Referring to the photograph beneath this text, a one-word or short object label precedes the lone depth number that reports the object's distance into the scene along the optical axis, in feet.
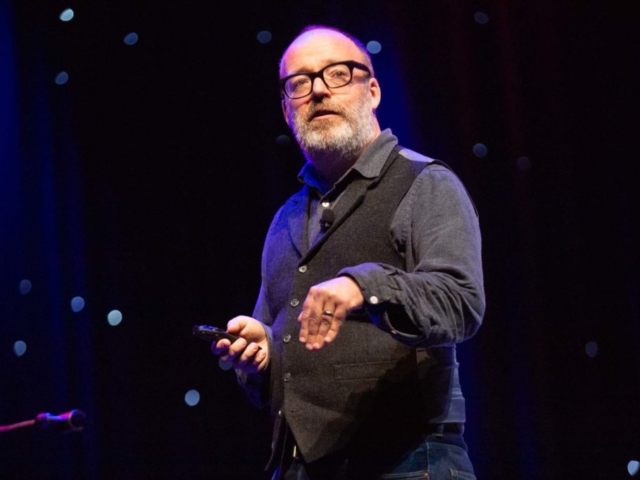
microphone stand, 7.74
